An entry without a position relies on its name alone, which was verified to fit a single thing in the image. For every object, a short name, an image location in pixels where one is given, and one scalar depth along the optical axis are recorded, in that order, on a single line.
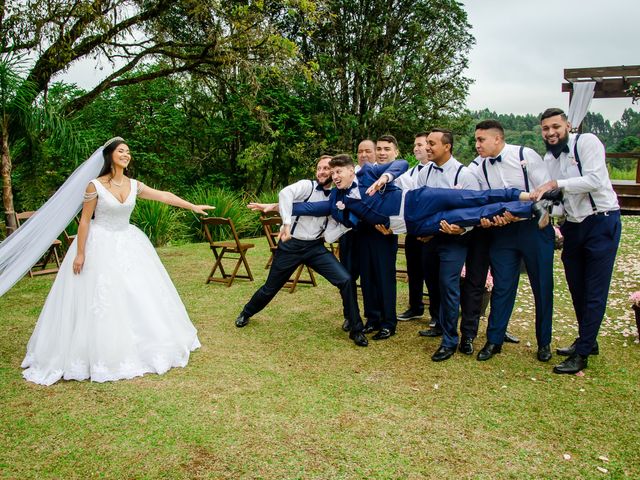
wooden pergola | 13.99
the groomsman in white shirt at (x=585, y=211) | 4.21
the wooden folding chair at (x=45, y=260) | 8.66
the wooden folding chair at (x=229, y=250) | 7.87
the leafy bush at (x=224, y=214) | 13.11
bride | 4.38
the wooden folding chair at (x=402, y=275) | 8.03
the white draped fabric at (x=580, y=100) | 14.77
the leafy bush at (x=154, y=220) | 12.00
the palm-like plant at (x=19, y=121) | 7.81
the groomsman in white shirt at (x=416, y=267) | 5.95
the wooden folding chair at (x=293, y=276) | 7.65
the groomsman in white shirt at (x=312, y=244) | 5.25
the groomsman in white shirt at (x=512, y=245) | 4.52
